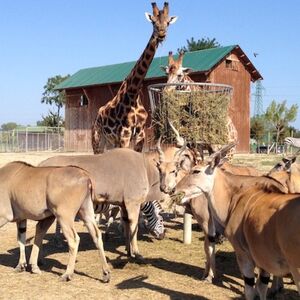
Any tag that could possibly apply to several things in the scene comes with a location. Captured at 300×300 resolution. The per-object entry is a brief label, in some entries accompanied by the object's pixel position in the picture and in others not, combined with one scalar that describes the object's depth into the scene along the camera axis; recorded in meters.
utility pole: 49.53
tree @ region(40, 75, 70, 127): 63.19
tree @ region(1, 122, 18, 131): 108.31
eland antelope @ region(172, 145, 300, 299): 3.81
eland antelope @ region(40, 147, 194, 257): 6.95
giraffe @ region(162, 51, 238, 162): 8.23
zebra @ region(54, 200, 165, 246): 8.36
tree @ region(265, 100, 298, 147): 43.33
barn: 30.08
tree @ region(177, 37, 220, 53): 55.52
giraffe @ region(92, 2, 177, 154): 9.69
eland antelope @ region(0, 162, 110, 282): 5.93
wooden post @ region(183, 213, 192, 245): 7.89
